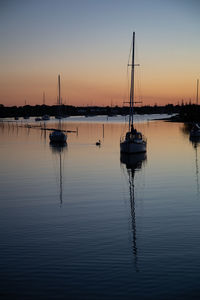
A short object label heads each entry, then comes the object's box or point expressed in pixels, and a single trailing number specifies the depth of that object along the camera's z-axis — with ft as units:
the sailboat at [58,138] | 225.11
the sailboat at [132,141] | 157.58
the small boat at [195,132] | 255.09
